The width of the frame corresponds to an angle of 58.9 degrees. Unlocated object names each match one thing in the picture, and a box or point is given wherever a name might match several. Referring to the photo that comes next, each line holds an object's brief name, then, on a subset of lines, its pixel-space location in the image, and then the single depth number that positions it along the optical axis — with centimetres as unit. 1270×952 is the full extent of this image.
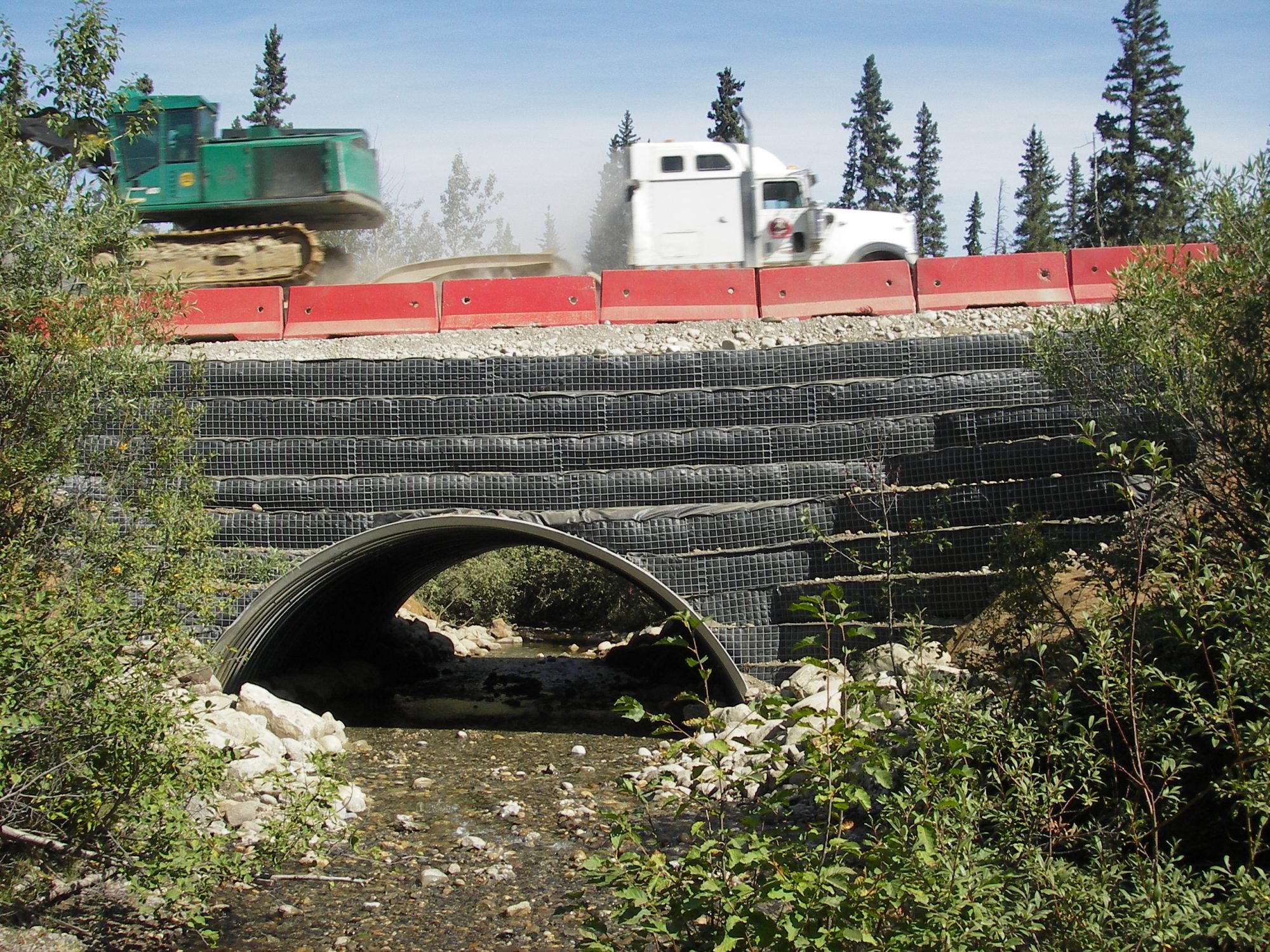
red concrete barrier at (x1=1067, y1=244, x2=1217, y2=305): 1341
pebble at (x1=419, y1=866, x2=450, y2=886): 780
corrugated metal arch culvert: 1066
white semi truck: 1631
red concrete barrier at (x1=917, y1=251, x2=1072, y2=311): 1336
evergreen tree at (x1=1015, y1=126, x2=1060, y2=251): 4678
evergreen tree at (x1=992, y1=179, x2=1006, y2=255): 5191
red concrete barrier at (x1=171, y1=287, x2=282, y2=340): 1336
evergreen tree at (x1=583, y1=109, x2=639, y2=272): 1745
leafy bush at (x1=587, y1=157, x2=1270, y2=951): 440
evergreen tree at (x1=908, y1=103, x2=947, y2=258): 4653
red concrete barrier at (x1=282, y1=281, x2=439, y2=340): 1334
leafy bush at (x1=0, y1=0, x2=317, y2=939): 598
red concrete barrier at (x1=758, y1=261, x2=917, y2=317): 1327
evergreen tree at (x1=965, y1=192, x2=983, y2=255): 5259
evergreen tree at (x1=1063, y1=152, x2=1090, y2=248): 4538
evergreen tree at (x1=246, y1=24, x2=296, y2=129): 3691
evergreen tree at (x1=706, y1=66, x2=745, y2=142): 3759
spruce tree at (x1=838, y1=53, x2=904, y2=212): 4594
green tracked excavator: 1553
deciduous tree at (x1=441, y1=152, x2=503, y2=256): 5725
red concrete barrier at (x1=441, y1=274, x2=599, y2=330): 1329
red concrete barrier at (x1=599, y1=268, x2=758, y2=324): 1327
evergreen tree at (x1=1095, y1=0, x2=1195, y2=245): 3634
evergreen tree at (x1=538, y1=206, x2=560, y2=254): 5303
